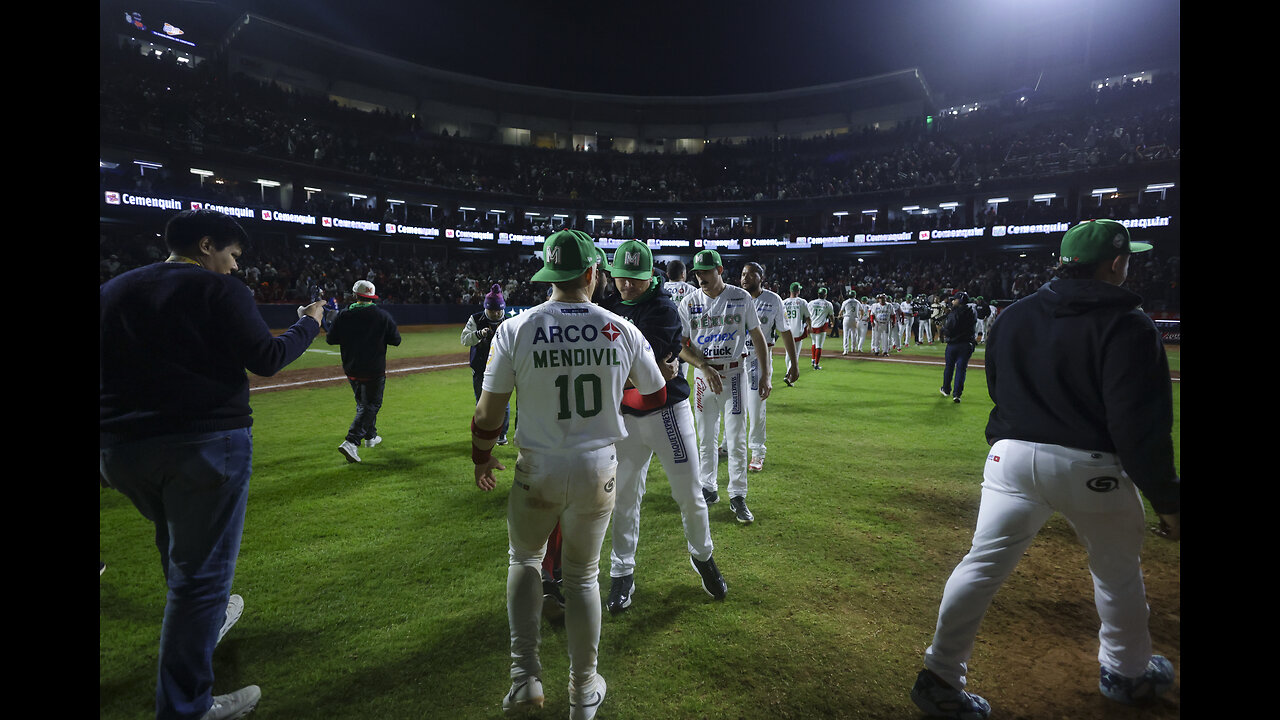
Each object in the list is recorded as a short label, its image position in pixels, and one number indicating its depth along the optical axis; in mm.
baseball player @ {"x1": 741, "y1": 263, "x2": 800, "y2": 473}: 6926
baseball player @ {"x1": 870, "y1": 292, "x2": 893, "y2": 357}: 20625
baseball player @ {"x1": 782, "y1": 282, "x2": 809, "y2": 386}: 12641
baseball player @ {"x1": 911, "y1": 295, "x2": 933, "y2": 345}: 25219
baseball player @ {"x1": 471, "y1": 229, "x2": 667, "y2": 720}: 2920
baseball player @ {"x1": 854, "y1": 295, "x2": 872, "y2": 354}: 22500
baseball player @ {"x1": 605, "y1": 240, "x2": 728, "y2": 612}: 4082
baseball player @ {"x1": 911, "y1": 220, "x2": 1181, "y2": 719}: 2660
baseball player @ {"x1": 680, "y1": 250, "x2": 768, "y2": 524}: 5957
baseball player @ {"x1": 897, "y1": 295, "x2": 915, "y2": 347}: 23223
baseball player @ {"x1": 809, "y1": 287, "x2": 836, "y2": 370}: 17062
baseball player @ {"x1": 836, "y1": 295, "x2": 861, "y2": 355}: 21469
